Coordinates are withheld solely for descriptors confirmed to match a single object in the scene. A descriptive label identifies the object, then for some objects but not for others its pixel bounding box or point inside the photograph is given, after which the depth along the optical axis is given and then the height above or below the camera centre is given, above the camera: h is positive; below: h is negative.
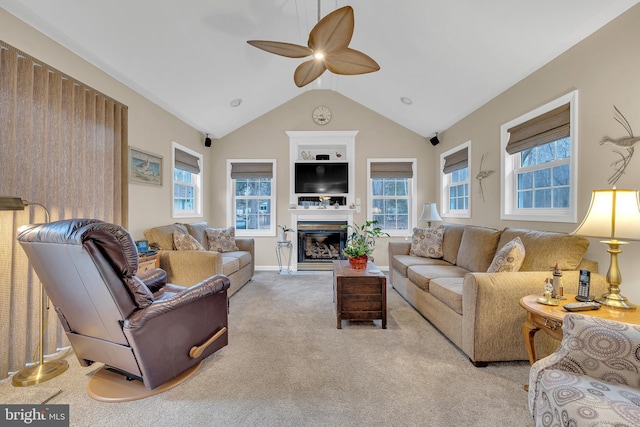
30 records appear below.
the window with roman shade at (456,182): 3.96 +0.47
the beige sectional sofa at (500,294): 1.90 -0.67
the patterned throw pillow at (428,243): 3.70 -0.46
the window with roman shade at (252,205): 5.15 +0.08
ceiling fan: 1.93 +1.34
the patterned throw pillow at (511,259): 2.10 -0.38
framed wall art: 3.06 +0.50
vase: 2.82 -0.55
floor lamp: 1.72 -1.11
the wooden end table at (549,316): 1.44 -0.58
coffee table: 2.57 -0.85
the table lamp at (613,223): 1.44 -0.06
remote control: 1.50 -0.54
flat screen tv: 5.03 +0.63
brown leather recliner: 1.33 -0.56
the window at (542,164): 2.32 +0.48
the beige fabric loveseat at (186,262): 3.06 -0.63
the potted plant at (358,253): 2.83 -0.47
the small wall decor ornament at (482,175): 3.44 +0.47
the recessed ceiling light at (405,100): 4.15 +1.73
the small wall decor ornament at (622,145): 1.86 +0.47
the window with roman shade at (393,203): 5.11 +0.13
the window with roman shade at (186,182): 4.06 +0.43
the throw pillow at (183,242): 3.22 -0.41
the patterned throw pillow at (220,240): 4.15 -0.50
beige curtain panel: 1.79 +0.33
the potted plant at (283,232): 4.95 -0.43
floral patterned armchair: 0.92 -0.67
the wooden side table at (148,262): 2.69 -0.57
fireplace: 5.05 -0.64
